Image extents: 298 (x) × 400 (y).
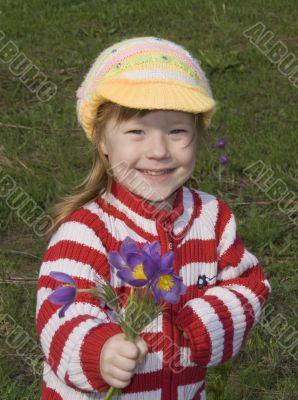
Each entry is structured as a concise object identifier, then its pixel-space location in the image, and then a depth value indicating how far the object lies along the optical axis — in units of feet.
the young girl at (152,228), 11.98
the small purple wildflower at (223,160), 25.43
